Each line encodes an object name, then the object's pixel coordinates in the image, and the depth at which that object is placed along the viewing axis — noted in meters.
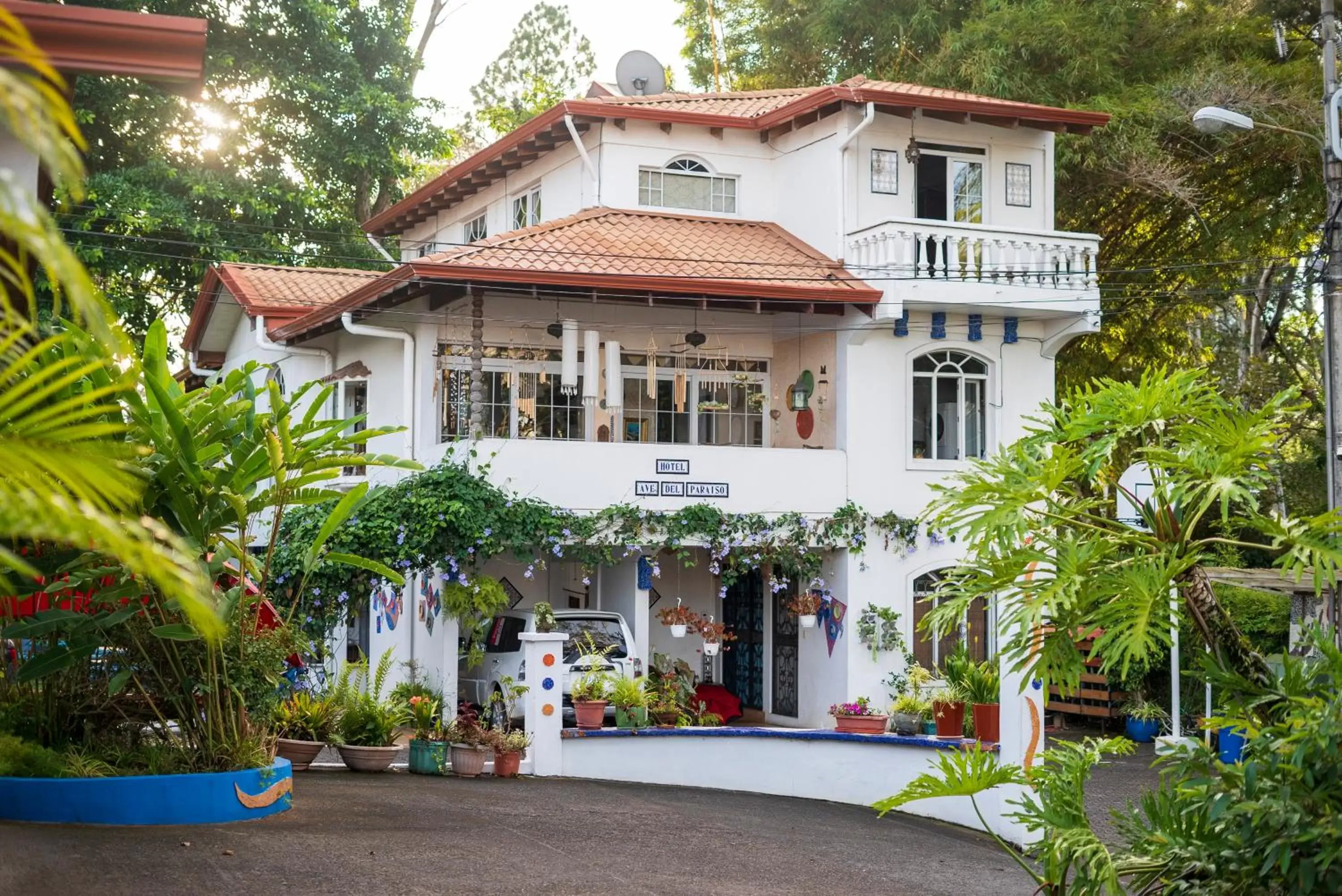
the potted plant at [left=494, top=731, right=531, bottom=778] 16.03
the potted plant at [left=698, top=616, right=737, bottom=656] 21.16
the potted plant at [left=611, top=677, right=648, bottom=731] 17.80
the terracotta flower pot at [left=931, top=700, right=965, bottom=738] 18.38
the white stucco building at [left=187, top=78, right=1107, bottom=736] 21.52
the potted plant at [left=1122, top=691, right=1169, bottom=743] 21.62
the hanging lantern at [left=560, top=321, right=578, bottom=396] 21.28
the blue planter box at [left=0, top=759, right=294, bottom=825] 10.23
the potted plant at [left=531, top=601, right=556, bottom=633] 17.70
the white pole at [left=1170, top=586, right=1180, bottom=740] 13.86
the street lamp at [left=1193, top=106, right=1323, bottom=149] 16.56
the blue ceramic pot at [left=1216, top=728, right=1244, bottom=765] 17.59
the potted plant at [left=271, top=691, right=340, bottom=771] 15.61
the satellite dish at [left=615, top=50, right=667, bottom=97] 27.77
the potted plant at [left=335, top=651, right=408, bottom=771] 15.80
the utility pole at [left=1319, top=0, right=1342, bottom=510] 17.27
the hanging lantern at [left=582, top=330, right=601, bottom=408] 21.28
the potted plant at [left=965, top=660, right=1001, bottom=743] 17.62
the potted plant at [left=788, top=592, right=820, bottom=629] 22.16
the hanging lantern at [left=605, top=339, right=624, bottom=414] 21.42
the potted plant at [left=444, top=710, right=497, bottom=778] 15.93
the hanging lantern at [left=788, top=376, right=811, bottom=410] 22.58
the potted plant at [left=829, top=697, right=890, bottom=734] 19.44
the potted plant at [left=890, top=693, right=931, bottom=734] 19.39
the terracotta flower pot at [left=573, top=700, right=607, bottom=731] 17.78
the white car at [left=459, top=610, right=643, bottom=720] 19.91
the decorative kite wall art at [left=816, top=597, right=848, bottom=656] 22.25
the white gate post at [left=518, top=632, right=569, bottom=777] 16.41
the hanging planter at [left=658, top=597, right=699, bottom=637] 21.17
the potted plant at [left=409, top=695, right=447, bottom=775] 15.92
